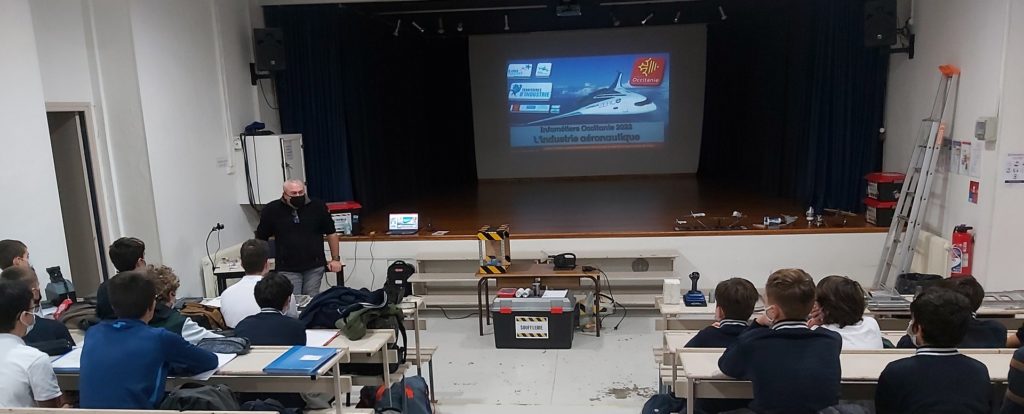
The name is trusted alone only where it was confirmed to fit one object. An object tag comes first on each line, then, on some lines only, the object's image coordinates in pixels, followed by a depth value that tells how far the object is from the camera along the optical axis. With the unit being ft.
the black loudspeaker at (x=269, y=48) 20.66
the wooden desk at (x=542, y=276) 16.37
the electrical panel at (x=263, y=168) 20.47
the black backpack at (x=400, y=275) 19.03
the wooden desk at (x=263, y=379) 8.14
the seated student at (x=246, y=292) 10.92
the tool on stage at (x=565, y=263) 17.01
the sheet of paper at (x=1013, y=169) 15.14
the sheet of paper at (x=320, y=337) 9.75
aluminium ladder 17.06
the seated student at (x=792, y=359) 6.98
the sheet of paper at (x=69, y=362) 8.26
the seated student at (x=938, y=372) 6.72
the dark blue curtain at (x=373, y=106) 22.54
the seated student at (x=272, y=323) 9.28
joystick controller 12.90
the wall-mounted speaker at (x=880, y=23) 18.67
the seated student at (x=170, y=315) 8.61
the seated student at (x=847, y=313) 8.61
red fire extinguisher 16.17
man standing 14.64
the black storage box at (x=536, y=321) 15.55
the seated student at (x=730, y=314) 8.66
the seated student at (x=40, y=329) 9.02
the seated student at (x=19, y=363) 7.64
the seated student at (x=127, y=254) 10.83
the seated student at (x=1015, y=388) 6.52
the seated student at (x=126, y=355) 7.46
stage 20.18
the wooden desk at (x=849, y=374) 7.59
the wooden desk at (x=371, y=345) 9.23
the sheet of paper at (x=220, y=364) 8.11
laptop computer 20.66
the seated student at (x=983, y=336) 8.64
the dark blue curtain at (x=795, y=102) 21.17
